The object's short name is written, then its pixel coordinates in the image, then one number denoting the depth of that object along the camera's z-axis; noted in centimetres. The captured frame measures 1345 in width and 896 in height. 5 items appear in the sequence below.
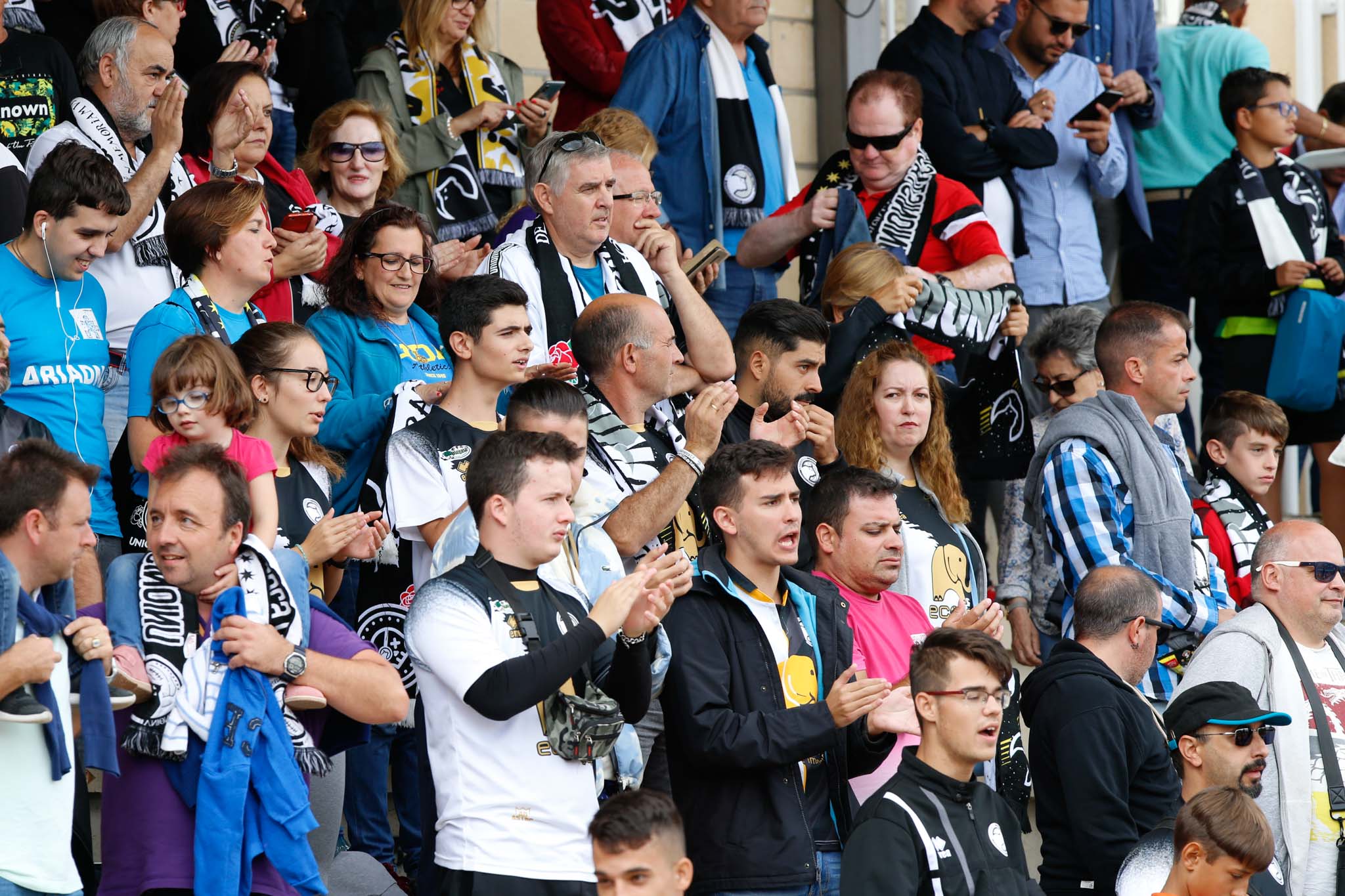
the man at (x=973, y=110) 1491
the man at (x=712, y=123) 1462
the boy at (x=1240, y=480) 1298
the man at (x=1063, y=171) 1566
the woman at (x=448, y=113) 1399
